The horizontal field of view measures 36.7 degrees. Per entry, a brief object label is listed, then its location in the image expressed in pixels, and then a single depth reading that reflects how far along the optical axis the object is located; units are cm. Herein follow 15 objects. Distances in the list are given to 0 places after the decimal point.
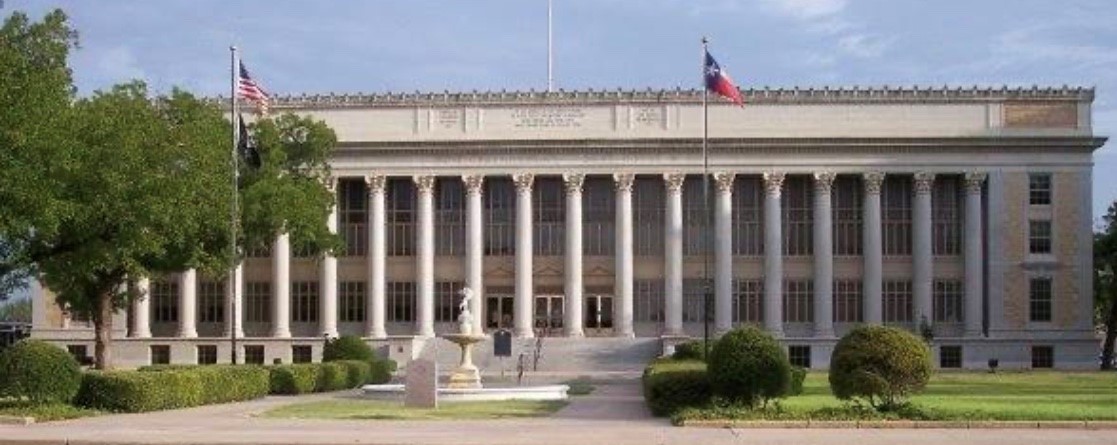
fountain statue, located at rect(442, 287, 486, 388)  4950
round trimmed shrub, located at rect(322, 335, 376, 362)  6475
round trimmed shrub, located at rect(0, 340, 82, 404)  3791
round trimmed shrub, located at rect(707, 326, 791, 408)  3644
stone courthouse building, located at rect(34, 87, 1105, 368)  8369
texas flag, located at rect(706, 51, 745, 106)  5791
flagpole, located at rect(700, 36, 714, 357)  5362
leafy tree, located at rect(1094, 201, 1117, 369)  8819
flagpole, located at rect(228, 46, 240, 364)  5621
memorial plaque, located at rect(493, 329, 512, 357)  7656
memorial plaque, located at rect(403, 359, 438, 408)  4275
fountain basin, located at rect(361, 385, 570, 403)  4681
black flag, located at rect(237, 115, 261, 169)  6356
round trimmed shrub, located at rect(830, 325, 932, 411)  3506
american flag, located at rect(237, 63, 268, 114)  5872
